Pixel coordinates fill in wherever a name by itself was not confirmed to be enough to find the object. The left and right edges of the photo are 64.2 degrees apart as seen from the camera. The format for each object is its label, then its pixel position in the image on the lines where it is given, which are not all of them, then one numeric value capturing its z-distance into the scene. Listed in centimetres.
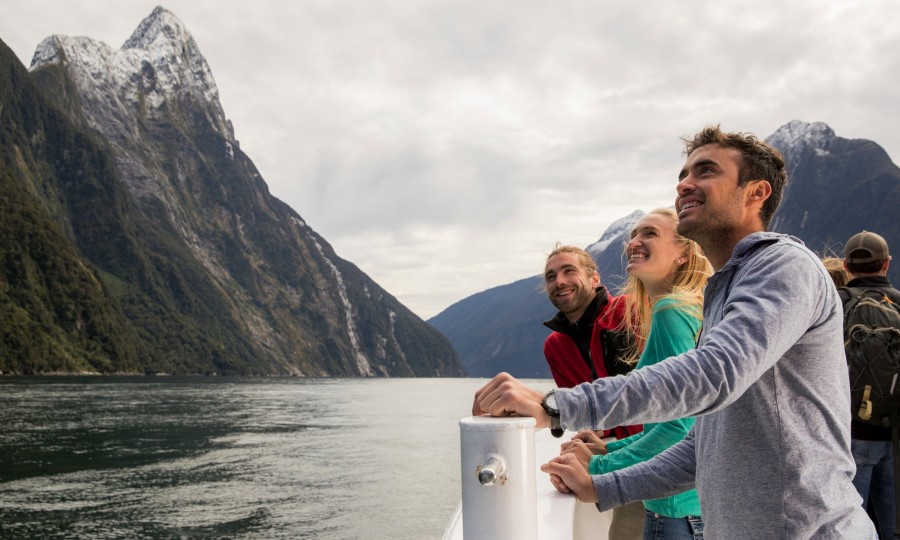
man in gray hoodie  149
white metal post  162
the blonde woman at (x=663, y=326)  256
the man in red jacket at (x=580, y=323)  404
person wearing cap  387
